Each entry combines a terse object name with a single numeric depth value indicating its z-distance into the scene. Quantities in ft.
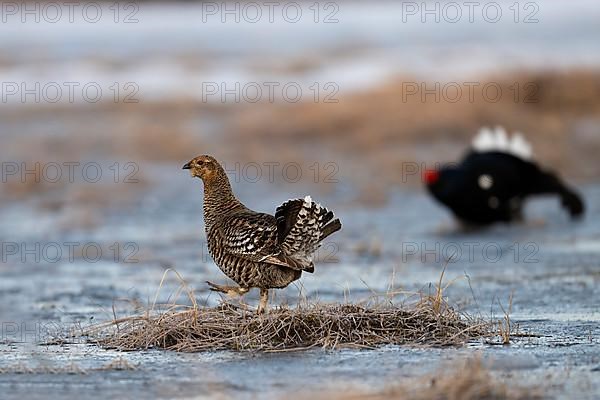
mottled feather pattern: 50.34
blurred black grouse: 93.71
